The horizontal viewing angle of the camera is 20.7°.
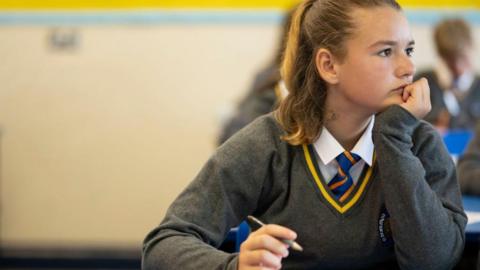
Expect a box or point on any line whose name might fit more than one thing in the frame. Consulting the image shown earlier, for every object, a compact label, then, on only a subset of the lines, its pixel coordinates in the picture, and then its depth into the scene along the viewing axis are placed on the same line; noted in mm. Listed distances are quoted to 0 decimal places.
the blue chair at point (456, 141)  4571
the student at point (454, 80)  6669
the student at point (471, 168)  3892
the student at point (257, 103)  5224
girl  2495
